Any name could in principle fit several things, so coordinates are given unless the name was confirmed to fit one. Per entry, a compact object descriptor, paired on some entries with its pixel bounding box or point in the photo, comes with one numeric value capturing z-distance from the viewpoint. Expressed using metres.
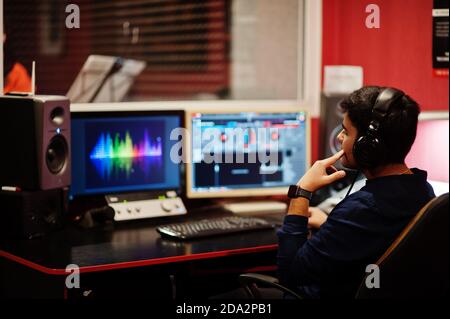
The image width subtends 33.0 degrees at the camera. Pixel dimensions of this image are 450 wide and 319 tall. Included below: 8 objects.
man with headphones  2.24
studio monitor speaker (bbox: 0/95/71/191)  2.88
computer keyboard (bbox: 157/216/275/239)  2.94
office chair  2.05
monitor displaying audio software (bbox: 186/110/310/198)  3.41
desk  2.59
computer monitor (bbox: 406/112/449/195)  3.15
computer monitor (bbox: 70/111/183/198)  3.25
